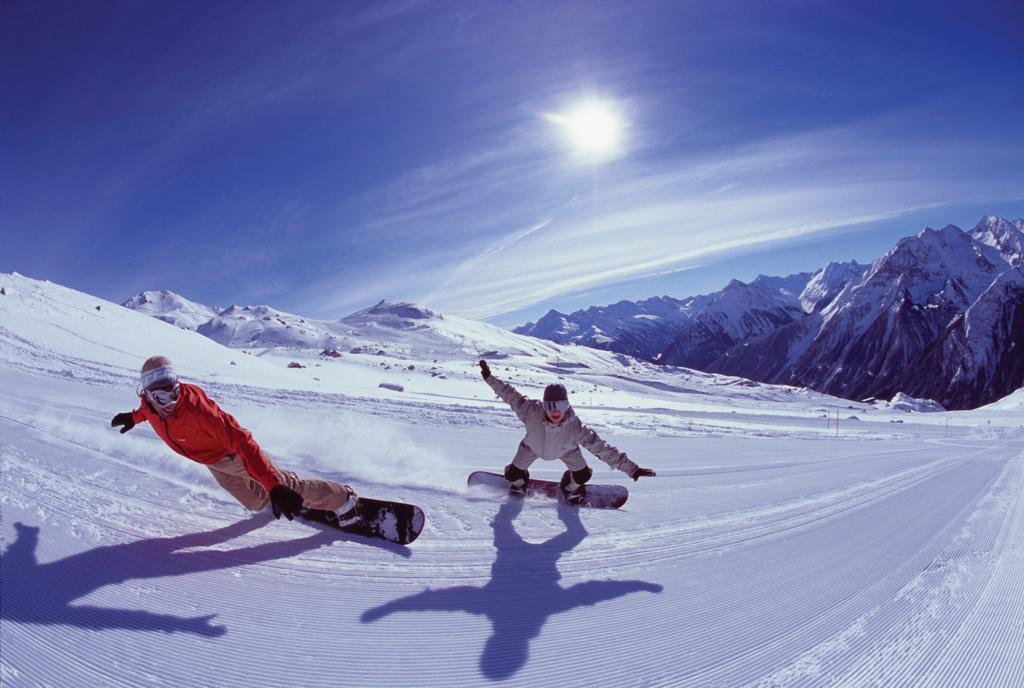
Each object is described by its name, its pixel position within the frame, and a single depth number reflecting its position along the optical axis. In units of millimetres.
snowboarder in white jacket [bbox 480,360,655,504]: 4812
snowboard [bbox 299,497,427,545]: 3682
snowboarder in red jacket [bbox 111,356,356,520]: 3281
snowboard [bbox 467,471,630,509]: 4855
